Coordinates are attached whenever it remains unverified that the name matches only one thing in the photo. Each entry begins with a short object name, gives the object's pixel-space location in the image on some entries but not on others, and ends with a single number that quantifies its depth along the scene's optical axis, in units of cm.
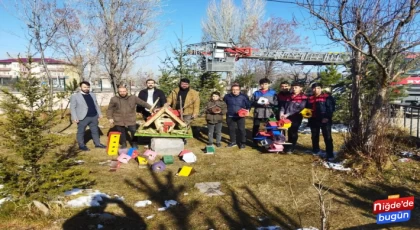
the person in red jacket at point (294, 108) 657
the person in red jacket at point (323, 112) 611
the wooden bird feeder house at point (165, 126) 671
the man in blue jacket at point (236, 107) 713
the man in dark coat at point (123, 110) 685
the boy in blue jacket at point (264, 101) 702
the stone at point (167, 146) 672
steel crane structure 1434
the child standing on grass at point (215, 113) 715
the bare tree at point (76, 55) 1373
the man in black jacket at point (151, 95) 741
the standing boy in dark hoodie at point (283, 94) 690
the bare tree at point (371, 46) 421
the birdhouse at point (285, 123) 637
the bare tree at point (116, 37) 1189
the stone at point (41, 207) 366
